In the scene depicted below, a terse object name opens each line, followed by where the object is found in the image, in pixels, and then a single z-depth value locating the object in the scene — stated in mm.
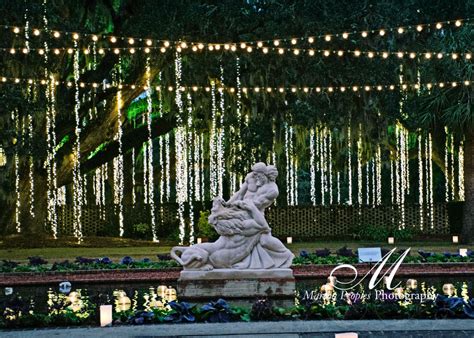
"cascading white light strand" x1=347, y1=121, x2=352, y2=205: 25520
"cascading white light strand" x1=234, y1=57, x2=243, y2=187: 23859
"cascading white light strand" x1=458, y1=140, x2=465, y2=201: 27867
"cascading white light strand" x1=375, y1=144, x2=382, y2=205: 28062
